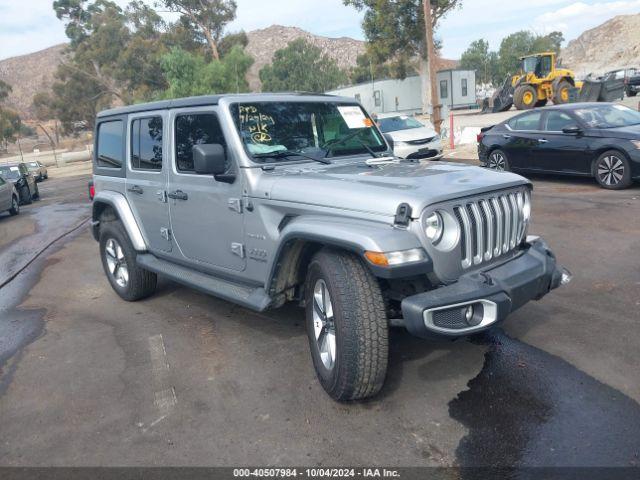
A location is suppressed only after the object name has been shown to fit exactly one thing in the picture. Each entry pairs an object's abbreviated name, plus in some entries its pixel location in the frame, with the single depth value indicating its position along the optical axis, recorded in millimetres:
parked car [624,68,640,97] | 33625
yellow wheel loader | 28688
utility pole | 19162
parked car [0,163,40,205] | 18656
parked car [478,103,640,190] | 9594
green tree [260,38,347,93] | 77812
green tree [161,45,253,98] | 34062
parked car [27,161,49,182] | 30688
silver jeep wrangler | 3146
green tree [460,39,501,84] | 80000
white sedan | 14555
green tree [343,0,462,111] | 32156
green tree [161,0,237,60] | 50688
